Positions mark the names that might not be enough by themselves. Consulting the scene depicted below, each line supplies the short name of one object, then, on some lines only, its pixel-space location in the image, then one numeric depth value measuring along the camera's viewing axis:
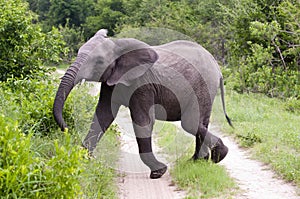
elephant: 10.65
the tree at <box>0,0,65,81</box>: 15.01
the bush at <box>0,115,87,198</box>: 6.24
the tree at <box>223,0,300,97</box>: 24.17
